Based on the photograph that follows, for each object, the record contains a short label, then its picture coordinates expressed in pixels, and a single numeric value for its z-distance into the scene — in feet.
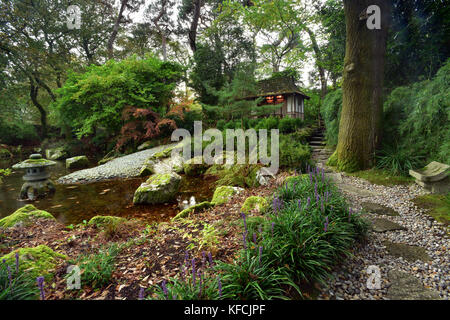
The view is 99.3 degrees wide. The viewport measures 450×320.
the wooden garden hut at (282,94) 44.98
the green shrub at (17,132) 49.90
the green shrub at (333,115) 20.22
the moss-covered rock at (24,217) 10.00
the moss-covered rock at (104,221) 9.97
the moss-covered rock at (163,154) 26.80
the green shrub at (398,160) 13.00
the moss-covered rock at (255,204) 8.89
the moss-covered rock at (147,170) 23.65
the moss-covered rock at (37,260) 5.46
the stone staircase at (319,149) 19.20
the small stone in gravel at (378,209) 9.36
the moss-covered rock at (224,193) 12.21
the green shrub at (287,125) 27.35
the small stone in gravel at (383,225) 8.00
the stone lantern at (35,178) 16.79
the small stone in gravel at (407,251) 6.35
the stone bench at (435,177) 10.02
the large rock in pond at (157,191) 14.84
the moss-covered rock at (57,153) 39.99
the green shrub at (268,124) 27.45
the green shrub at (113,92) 31.99
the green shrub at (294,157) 15.71
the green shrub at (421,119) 10.90
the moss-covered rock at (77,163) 29.81
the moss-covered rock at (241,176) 15.86
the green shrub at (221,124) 32.77
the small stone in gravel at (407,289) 4.90
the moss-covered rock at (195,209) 10.81
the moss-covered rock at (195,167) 22.80
